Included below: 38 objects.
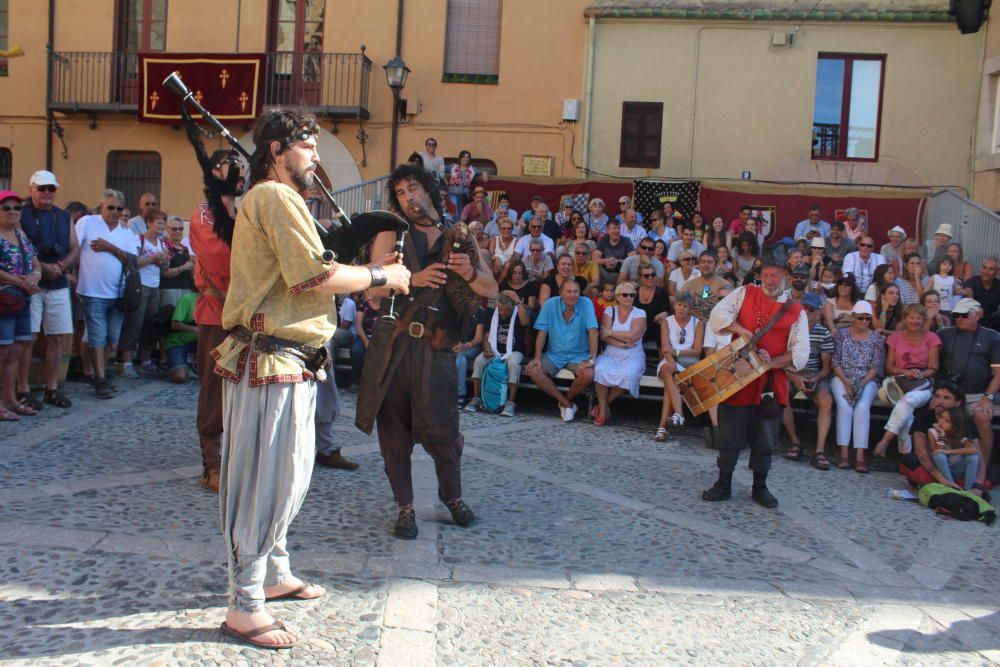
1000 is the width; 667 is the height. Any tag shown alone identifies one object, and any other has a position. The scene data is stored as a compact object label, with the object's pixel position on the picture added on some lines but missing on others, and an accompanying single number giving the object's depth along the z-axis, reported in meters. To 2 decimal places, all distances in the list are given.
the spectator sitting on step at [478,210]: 13.30
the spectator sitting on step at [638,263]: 10.56
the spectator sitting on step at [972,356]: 7.77
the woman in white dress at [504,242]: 11.60
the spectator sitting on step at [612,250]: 11.28
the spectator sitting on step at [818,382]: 7.93
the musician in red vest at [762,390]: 6.04
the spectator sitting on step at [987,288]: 10.06
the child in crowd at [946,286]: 10.26
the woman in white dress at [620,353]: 8.84
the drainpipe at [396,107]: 16.00
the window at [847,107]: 15.36
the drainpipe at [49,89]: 16.64
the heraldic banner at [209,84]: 15.92
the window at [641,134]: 15.59
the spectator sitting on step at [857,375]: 7.82
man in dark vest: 4.52
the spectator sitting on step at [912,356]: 7.73
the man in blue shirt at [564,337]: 9.11
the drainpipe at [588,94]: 15.48
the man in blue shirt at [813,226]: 13.07
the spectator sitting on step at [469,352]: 9.28
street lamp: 15.25
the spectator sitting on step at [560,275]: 9.93
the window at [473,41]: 16.09
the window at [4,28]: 17.02
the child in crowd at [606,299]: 9.61
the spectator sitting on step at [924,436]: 6.83
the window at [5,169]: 17.30
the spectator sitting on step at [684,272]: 10.45
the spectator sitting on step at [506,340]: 9.15
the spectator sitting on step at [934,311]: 8.98
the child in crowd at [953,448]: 6.91
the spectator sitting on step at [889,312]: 9.39
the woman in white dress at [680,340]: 8.90
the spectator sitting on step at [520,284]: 10.15
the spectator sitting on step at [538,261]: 10.77
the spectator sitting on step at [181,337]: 9.35
